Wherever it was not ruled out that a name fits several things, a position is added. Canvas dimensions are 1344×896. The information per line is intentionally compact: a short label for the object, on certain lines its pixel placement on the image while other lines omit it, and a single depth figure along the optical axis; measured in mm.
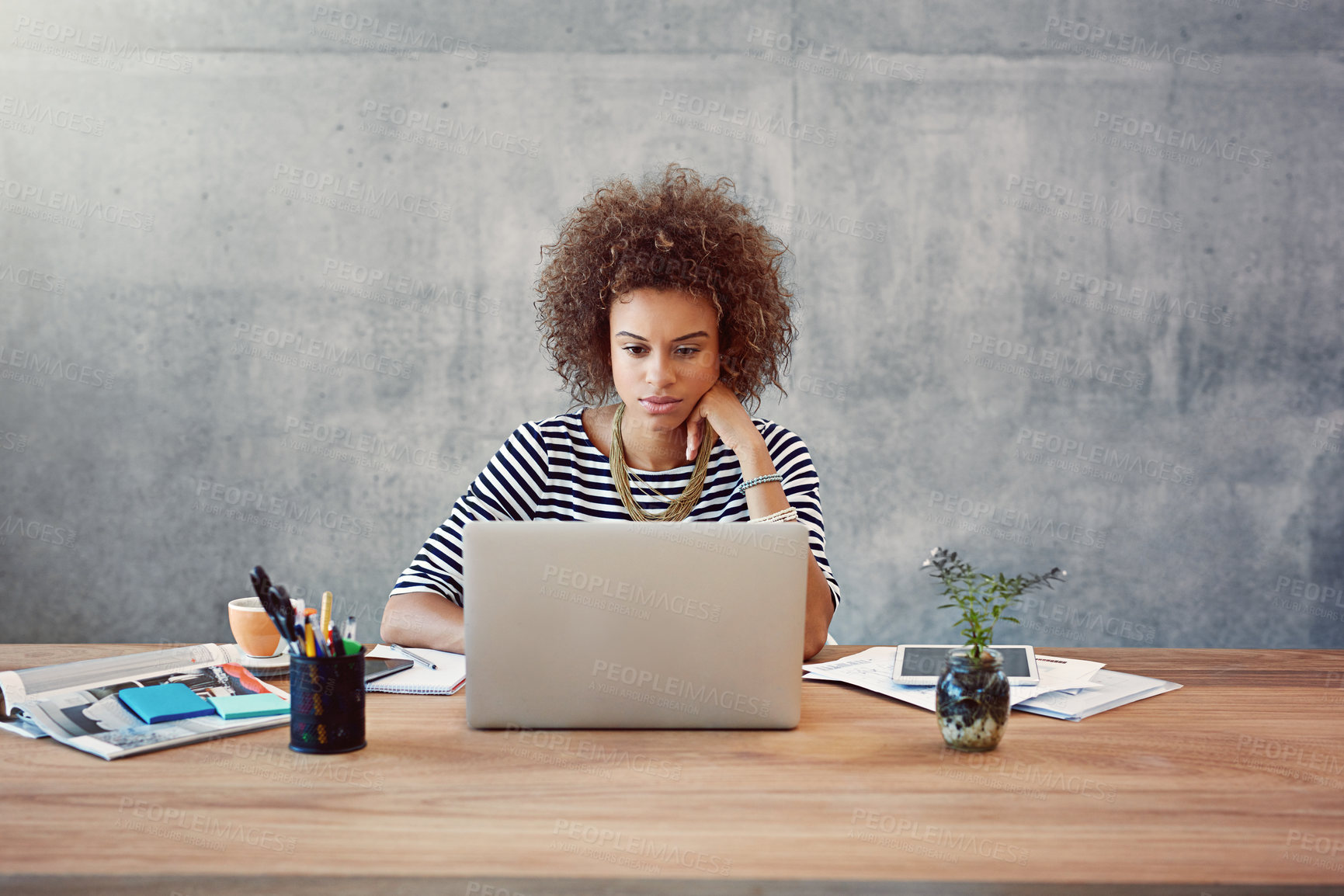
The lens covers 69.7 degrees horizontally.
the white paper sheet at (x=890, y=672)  1175
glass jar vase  963
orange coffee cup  1293
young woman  1649
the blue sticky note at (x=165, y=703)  1035
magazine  978
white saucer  1255
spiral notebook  1198
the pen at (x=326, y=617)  976
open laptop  1000
